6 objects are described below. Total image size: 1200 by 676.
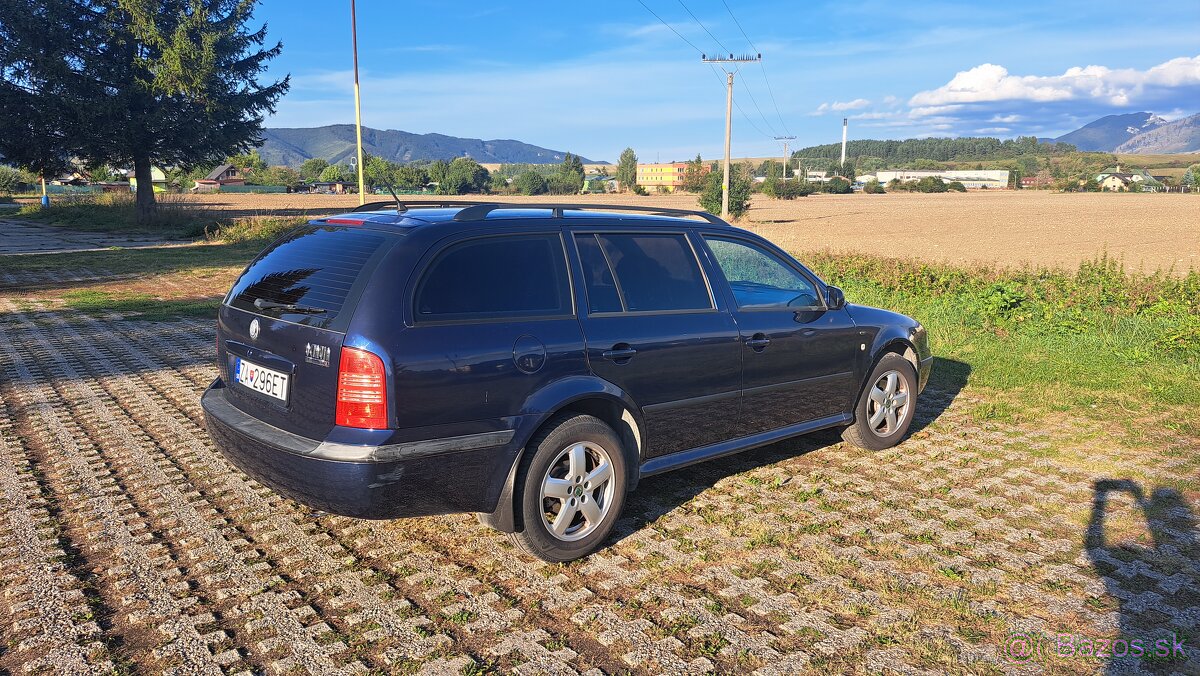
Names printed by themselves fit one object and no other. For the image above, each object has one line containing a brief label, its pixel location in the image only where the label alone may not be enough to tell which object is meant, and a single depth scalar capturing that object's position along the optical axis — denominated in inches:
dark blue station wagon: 126.8
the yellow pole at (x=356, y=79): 1053.2
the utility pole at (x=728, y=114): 1493.6
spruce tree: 1146.7
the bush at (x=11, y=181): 3255.4
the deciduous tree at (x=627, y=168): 7559.1
